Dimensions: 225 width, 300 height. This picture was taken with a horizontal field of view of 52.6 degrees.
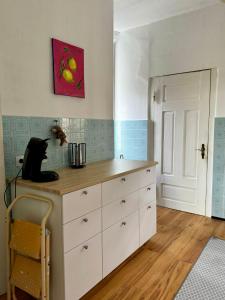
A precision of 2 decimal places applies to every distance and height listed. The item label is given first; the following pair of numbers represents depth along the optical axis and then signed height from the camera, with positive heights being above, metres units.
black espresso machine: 1.58 -0.22
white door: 3.07 -0.10
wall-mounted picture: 2.05 +0.58
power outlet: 1.79 -0.23
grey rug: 1.69 -1.22
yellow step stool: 1.39 -0.81
